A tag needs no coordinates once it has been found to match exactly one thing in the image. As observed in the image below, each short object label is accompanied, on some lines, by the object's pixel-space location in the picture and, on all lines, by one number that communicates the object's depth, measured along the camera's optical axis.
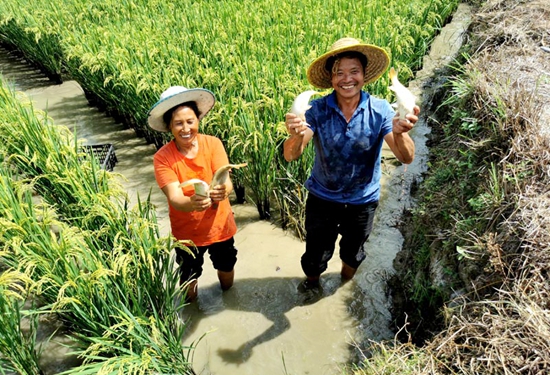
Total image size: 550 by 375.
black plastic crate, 4.07
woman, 2.05
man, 1.95
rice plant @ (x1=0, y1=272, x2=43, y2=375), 1.65
